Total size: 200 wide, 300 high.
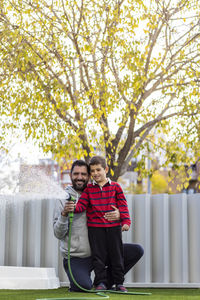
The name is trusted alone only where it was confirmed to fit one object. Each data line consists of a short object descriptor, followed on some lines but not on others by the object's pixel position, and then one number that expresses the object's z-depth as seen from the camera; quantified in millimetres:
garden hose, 5148
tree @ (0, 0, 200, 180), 7941
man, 5453
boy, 5348
